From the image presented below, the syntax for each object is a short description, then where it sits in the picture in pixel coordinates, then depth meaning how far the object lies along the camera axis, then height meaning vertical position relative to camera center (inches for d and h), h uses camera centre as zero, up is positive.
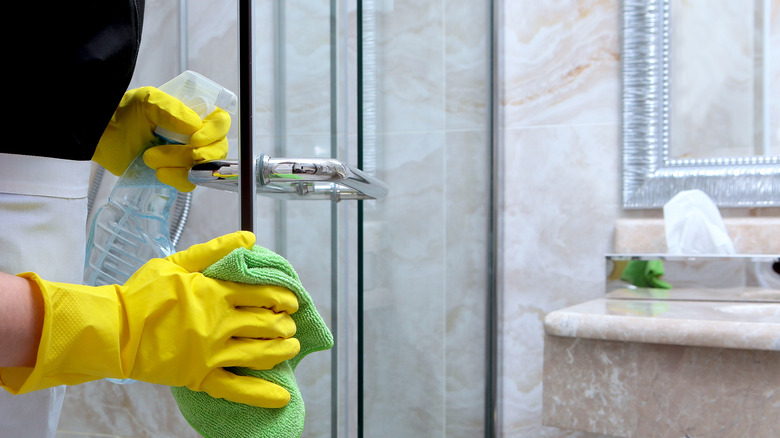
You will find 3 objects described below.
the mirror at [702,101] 45.9 +8.1
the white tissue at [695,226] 45.8 -1.2
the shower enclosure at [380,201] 22.5 +0.5
